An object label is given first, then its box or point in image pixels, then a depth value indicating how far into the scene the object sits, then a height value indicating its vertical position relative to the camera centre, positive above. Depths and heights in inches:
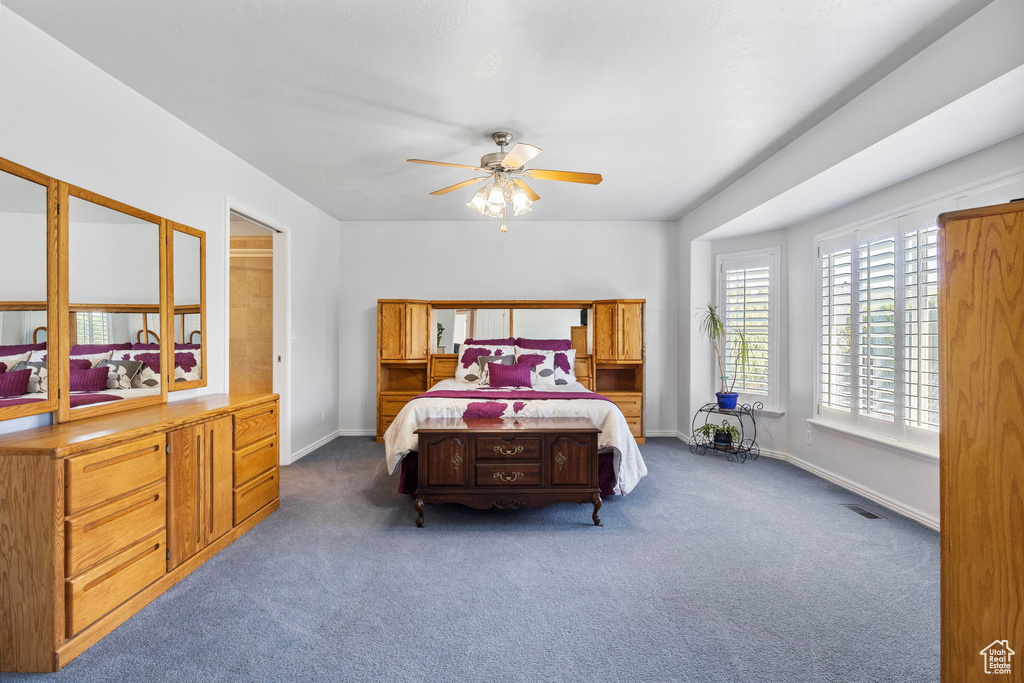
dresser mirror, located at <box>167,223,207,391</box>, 108.2 +8.1
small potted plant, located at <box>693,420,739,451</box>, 175.0 -39.3
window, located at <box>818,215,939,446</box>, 112.7 +2.3
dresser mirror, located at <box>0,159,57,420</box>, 70.3 +8.3
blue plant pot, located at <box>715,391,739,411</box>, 175.3 -25.9
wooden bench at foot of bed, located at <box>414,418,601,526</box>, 108.1 -31.7
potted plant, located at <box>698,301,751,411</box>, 175.9 -4.4
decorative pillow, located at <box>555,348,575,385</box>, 180.9 -12.8
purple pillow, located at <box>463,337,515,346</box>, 196.7 -2.0
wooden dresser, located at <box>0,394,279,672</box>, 61.3 -29.7
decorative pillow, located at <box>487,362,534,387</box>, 171.3 -15.1
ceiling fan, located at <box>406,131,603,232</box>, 105.0 +40.9
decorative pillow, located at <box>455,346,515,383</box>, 183.6 -10.1
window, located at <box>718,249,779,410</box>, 173.5 +8.2
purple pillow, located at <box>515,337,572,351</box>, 196.2 -2.9
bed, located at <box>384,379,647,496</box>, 119.4 -22.6
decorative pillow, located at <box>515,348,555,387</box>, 176.1 -11.4
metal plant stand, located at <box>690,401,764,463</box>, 174.6 -42.5
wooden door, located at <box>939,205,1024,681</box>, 39.9 -9.3
